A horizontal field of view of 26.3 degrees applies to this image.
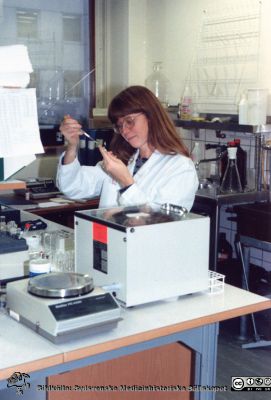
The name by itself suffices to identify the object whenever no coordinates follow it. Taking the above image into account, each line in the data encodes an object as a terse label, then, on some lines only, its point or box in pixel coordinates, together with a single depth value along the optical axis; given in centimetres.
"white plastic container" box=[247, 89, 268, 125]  359
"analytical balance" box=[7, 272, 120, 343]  149
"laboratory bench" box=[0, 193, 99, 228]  374
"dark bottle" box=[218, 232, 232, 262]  391
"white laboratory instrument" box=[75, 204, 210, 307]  167
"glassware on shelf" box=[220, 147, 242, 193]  372
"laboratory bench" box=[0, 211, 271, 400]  147
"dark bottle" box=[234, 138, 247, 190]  380
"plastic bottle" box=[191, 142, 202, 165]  423
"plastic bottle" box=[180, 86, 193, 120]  409
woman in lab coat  235
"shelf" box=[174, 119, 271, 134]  357
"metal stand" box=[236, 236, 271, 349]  329
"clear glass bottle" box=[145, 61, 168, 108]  451
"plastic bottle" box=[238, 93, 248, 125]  365
